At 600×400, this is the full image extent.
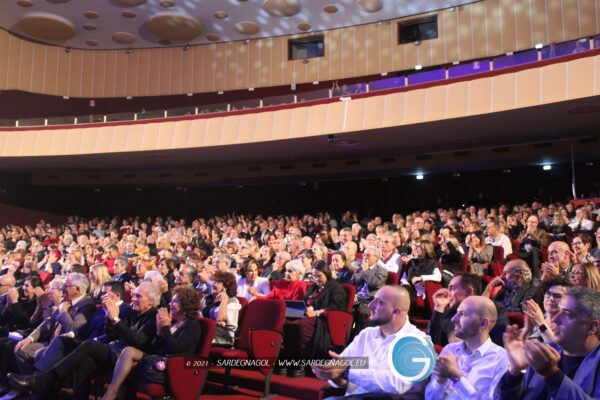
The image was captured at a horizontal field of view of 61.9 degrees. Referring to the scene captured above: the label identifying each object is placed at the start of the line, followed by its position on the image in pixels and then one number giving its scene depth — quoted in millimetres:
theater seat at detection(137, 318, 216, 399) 2512
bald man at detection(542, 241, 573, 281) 2965
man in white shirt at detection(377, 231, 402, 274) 3956
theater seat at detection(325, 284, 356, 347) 2982
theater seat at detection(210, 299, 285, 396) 2828
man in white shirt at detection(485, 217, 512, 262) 4406
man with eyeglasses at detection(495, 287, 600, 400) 1322
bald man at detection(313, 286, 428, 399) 1812
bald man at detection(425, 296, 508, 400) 1611
